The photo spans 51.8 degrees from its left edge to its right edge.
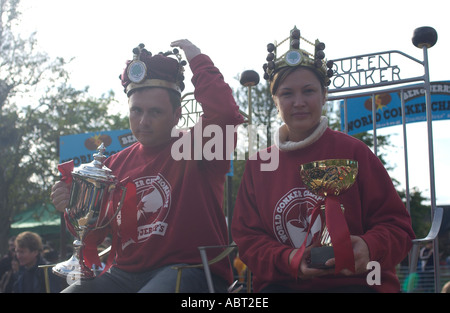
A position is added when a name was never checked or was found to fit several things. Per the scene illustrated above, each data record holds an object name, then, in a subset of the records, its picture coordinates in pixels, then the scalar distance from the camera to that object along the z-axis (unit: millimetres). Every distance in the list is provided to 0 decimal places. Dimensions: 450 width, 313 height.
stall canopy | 14576
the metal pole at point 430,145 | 3141
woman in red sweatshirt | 1987
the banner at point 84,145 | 8031
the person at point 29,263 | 5090
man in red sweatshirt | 2385
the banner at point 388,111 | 5789
